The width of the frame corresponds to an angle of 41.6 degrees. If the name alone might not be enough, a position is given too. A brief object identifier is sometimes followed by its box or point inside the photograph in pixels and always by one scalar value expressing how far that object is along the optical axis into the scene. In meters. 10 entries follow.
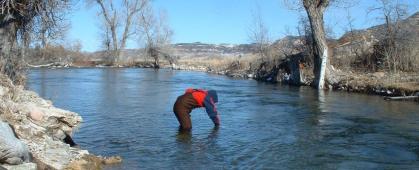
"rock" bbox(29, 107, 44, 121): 11.36
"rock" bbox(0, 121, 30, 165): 8.00
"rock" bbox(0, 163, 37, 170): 7.96
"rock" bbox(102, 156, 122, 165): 10.48
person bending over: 14.84
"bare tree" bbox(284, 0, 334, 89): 35.97
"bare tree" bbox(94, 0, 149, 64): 84.94
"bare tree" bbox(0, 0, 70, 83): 13.64
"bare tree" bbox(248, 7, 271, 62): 48.78
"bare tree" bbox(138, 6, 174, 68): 78.25
